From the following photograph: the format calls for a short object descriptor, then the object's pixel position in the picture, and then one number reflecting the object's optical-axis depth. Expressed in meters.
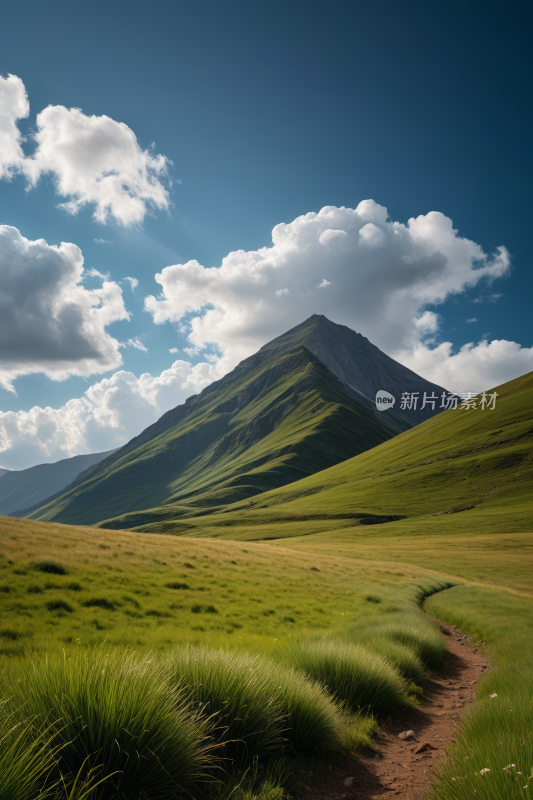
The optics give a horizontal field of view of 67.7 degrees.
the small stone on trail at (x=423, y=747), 7.18
